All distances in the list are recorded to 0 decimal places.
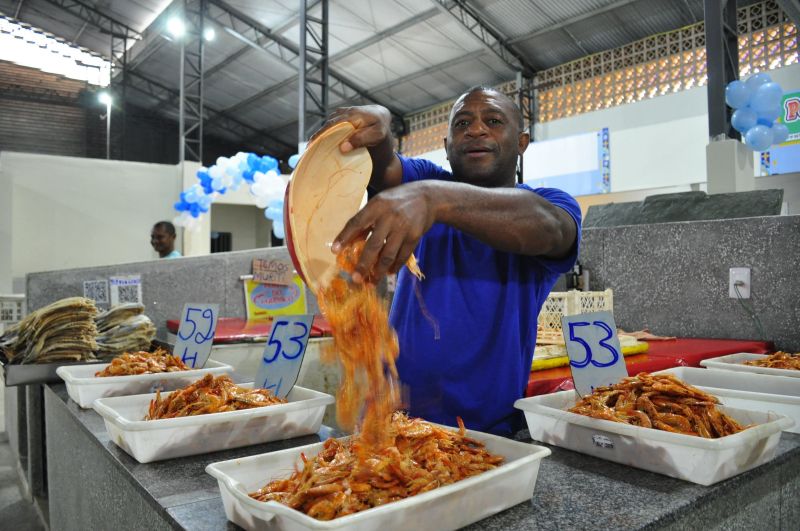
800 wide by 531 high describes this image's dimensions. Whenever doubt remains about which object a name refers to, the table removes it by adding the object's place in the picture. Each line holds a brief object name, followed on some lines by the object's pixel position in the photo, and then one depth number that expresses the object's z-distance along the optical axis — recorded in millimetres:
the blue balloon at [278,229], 6799
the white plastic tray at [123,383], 1674
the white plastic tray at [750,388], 1383
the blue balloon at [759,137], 5602
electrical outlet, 2727
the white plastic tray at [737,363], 1689
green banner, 7090
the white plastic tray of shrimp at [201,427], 1201
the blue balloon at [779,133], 5932
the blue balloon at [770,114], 5566
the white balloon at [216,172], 7952
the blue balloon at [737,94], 5535
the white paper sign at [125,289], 3242
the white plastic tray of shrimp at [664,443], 1027
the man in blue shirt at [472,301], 1476
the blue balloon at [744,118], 5586
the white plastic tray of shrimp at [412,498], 748
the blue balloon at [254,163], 7680
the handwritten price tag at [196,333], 1974
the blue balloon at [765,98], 5492
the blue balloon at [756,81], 5524
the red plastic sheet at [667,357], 2027
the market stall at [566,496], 918
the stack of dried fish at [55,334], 2199
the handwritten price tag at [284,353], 1510
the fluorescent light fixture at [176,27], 11081
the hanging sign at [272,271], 3950
